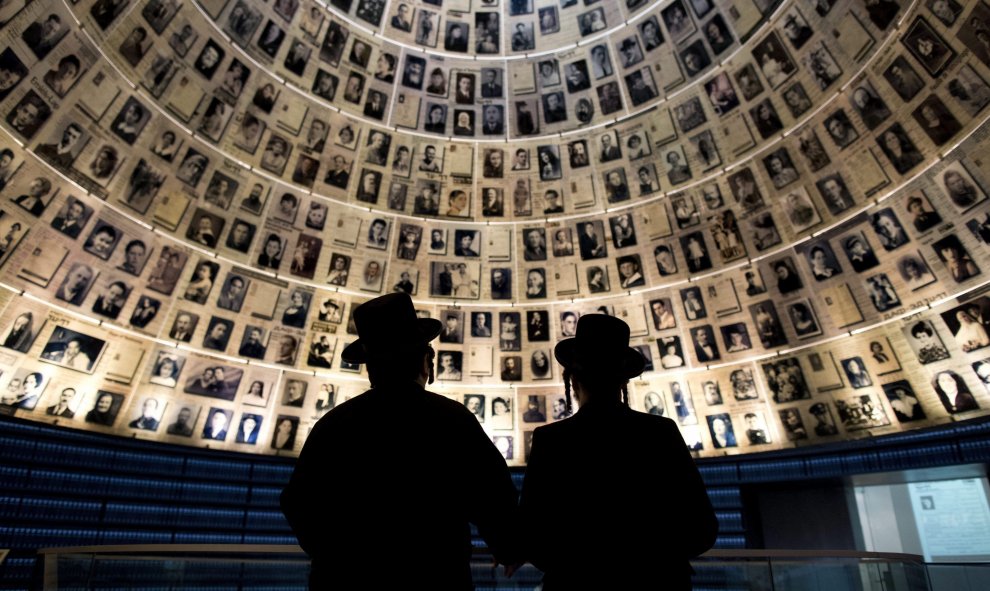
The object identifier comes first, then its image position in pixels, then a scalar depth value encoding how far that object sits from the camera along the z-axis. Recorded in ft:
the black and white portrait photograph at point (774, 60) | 40.65
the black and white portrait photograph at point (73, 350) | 35.73
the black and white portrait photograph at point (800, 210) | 40.22
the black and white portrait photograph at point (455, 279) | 50.88
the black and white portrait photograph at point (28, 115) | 32.48
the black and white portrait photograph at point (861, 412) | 36.63
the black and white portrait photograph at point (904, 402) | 34.88
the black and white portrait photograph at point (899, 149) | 34.53
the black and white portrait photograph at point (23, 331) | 33.65
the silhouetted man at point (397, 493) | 7.69
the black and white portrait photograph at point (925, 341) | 33.73
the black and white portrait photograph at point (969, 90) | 30.32
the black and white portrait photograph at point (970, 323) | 31.58
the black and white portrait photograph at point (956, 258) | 32.19
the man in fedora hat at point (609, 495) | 8.21
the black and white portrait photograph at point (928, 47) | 31.83
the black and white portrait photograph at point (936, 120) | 32.26
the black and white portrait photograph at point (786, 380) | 40.45
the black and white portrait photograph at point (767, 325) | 41.75
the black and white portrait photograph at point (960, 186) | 31.55
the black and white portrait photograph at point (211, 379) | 41.88
